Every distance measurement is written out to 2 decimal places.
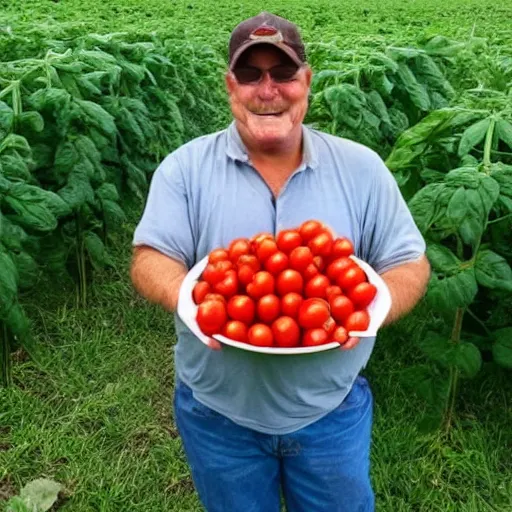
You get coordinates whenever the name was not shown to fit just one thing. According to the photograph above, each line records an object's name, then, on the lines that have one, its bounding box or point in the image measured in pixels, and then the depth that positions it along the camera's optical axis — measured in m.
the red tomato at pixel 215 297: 1.77
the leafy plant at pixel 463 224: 2.71
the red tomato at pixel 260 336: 1.75
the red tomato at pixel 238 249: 1.83
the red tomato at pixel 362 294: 1.79
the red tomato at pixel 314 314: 1.74
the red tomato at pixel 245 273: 1.81
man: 1.94
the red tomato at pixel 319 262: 1.85
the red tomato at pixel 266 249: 1.82
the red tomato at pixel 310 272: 1.84
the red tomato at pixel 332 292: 1.81
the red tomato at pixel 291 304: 1.79
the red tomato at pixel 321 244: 1.83
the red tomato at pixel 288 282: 1.80
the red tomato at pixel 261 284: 1.80
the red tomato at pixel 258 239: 1.85
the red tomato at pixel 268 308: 1.79
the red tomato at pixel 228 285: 1.80
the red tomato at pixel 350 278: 1.81
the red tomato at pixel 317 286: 1.81
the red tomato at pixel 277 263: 1.81
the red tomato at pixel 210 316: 1.73
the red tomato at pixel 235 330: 1.76
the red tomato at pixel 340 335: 1.74
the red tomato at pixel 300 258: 1.81
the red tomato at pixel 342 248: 1.86
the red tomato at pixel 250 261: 1.81
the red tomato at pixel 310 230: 1.86
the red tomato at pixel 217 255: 1.82
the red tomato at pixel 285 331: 1.76
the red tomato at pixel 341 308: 1.77
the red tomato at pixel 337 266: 1.83
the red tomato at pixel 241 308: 1.78
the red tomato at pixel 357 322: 1.76
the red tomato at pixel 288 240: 1.83
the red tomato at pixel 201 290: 1.81
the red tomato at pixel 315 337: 1.74
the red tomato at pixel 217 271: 1.80
